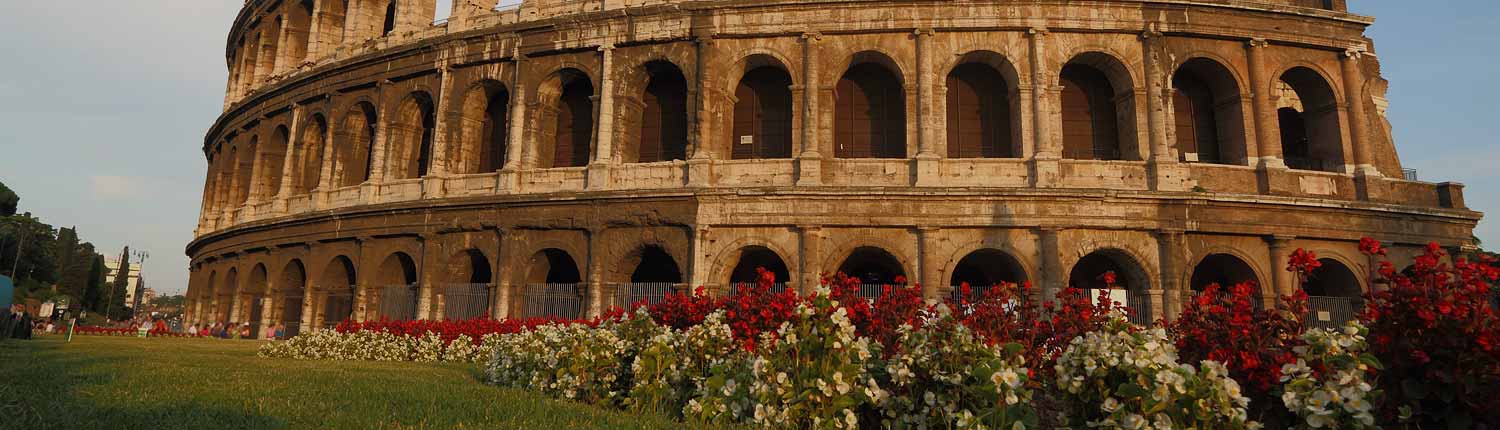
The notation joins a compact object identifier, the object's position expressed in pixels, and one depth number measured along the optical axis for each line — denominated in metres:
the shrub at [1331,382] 3.82
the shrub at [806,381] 5.12
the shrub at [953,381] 4.59
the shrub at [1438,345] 3.93
